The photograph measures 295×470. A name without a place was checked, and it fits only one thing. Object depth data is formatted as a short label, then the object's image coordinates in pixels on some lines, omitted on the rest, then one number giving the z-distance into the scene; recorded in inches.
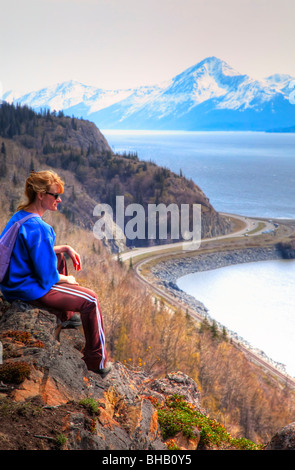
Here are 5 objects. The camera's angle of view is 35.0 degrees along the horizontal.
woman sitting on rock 265.4
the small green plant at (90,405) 255.6
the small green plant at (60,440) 216.8
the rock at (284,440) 297.3
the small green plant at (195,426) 339.9
